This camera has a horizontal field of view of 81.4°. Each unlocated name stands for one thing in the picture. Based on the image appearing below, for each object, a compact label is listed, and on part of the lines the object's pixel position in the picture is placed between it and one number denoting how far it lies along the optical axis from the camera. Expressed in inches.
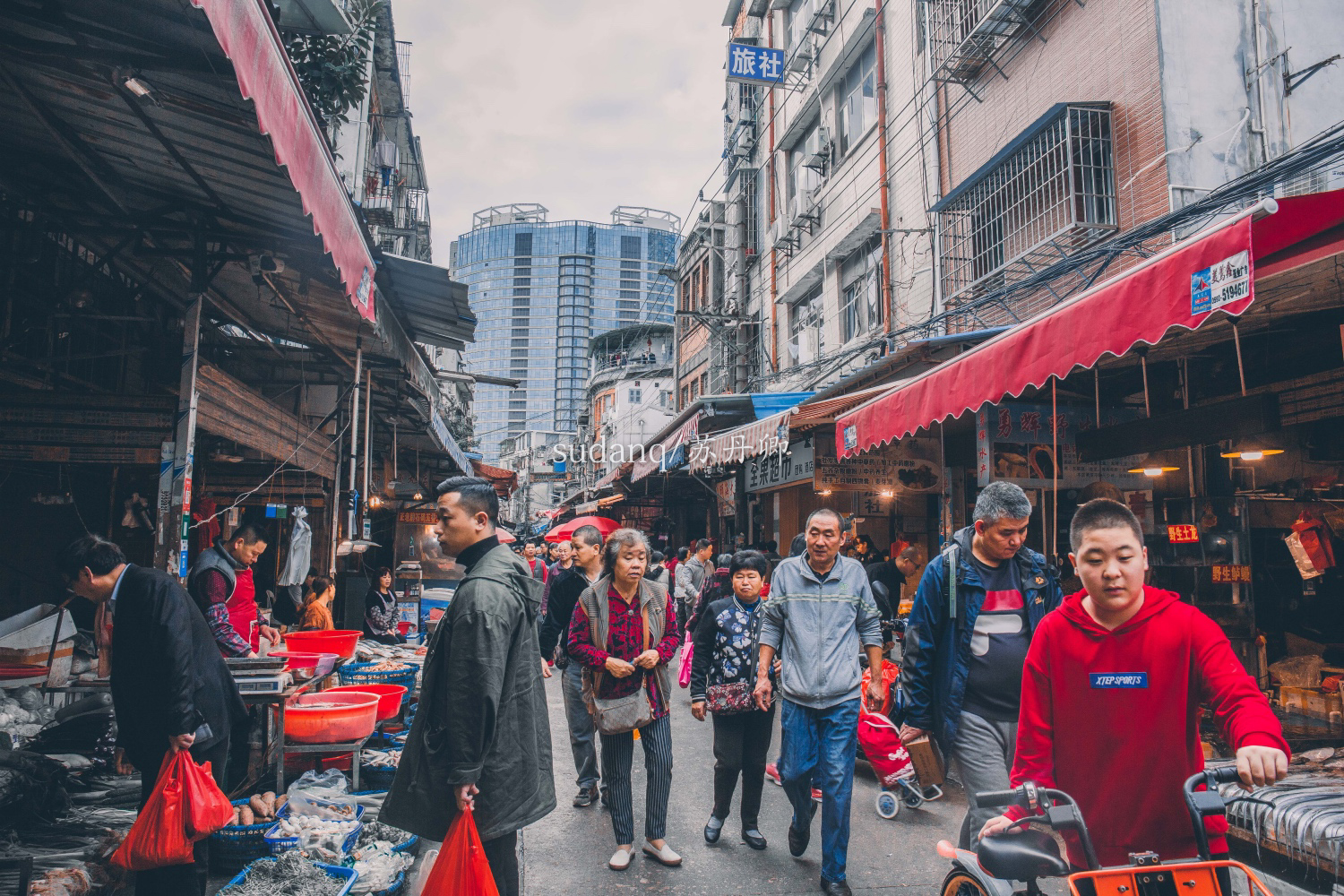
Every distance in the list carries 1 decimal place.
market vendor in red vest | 202.1
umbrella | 545.7
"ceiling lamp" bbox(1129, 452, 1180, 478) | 290.4
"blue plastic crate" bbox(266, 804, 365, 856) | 159.8
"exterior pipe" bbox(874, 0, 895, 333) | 531.5
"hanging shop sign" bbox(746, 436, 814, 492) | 415.8
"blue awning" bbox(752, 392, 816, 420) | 458.0
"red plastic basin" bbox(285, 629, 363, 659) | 270.2
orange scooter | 80.7
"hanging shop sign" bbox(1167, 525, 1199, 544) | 291.3
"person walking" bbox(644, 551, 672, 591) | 315.6
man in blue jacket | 136.6
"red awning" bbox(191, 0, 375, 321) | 106.3
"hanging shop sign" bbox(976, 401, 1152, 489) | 258.6
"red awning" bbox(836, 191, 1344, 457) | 137.0
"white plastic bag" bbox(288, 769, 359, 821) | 175.6
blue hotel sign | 661.9
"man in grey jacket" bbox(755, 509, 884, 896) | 163.8
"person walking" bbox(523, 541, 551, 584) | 705.6
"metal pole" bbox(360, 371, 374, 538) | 340.8
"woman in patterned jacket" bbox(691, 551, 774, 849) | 190.7
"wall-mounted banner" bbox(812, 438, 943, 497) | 354.0
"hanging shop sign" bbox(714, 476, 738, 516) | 805.9
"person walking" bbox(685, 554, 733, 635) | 293.7
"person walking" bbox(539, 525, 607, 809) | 223.8
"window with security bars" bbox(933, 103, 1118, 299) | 333.7
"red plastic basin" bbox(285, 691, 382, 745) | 194.4
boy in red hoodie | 91.0
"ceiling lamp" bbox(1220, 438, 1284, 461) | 270.5
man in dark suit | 136.8
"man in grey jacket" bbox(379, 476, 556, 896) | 114.3
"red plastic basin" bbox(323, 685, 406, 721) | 228.4
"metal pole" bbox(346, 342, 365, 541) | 294.8
